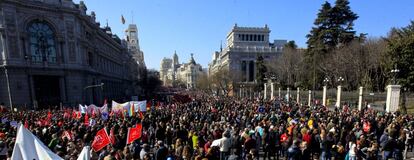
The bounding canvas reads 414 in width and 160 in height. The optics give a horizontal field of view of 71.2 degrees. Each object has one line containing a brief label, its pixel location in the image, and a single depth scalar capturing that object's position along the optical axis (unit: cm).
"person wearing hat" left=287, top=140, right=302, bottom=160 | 884
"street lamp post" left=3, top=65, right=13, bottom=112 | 3142
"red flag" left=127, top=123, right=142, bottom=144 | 1039
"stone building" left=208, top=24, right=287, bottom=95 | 10150
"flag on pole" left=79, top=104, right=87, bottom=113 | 2039
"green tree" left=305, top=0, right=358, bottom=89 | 4697
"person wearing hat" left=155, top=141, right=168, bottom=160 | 896
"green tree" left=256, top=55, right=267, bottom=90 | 6644
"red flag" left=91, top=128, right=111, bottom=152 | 934
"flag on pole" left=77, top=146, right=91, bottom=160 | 632
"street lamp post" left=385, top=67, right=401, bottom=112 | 2291
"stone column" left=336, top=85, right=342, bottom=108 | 2997
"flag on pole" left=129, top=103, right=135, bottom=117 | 2006
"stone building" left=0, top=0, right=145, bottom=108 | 3419
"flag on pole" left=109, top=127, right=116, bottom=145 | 1100
